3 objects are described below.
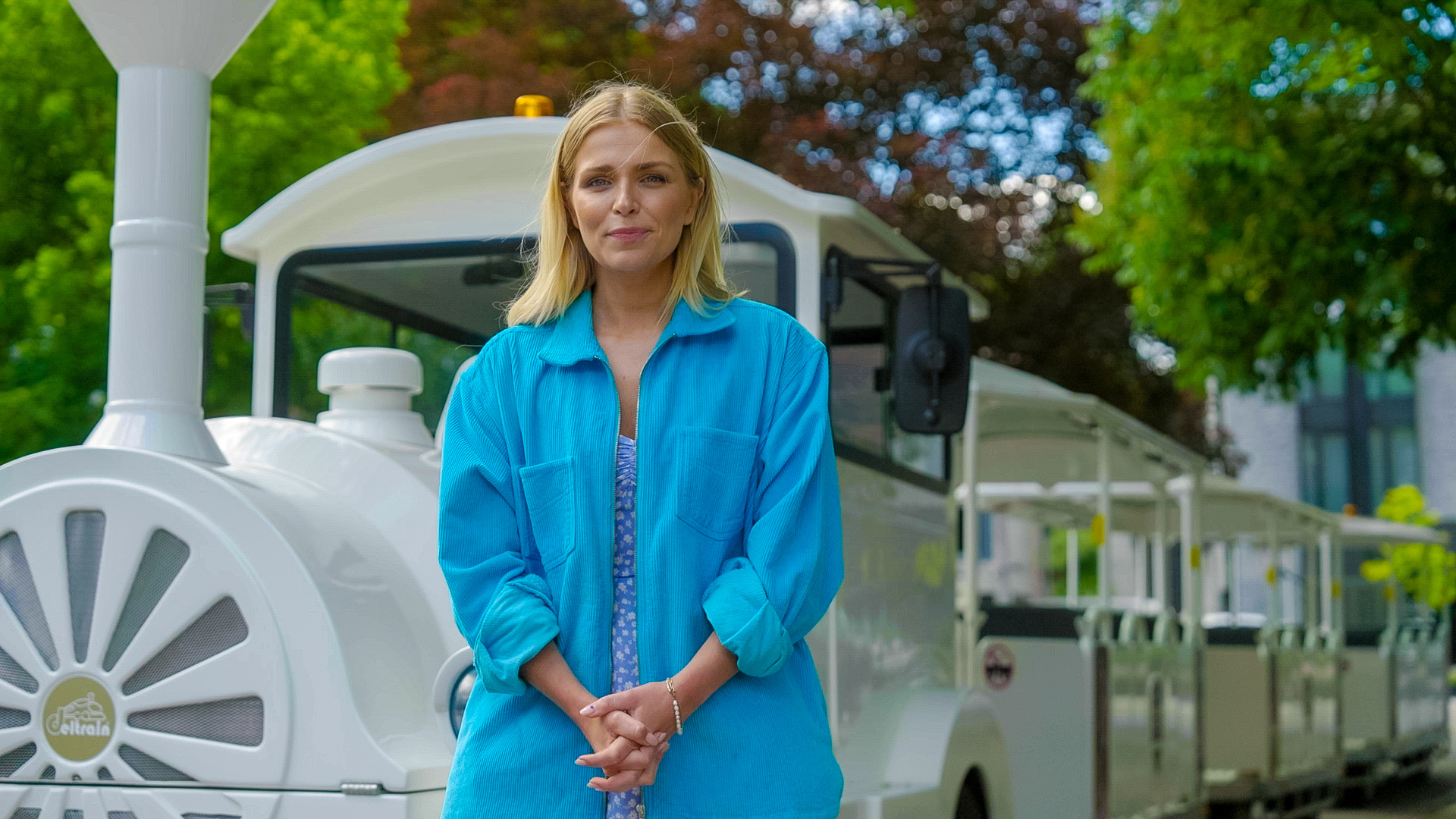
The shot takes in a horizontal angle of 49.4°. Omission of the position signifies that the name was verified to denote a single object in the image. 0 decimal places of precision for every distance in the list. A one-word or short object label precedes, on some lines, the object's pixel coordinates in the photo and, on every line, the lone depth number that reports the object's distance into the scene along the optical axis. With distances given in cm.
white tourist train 314
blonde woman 212
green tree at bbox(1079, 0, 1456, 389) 814
